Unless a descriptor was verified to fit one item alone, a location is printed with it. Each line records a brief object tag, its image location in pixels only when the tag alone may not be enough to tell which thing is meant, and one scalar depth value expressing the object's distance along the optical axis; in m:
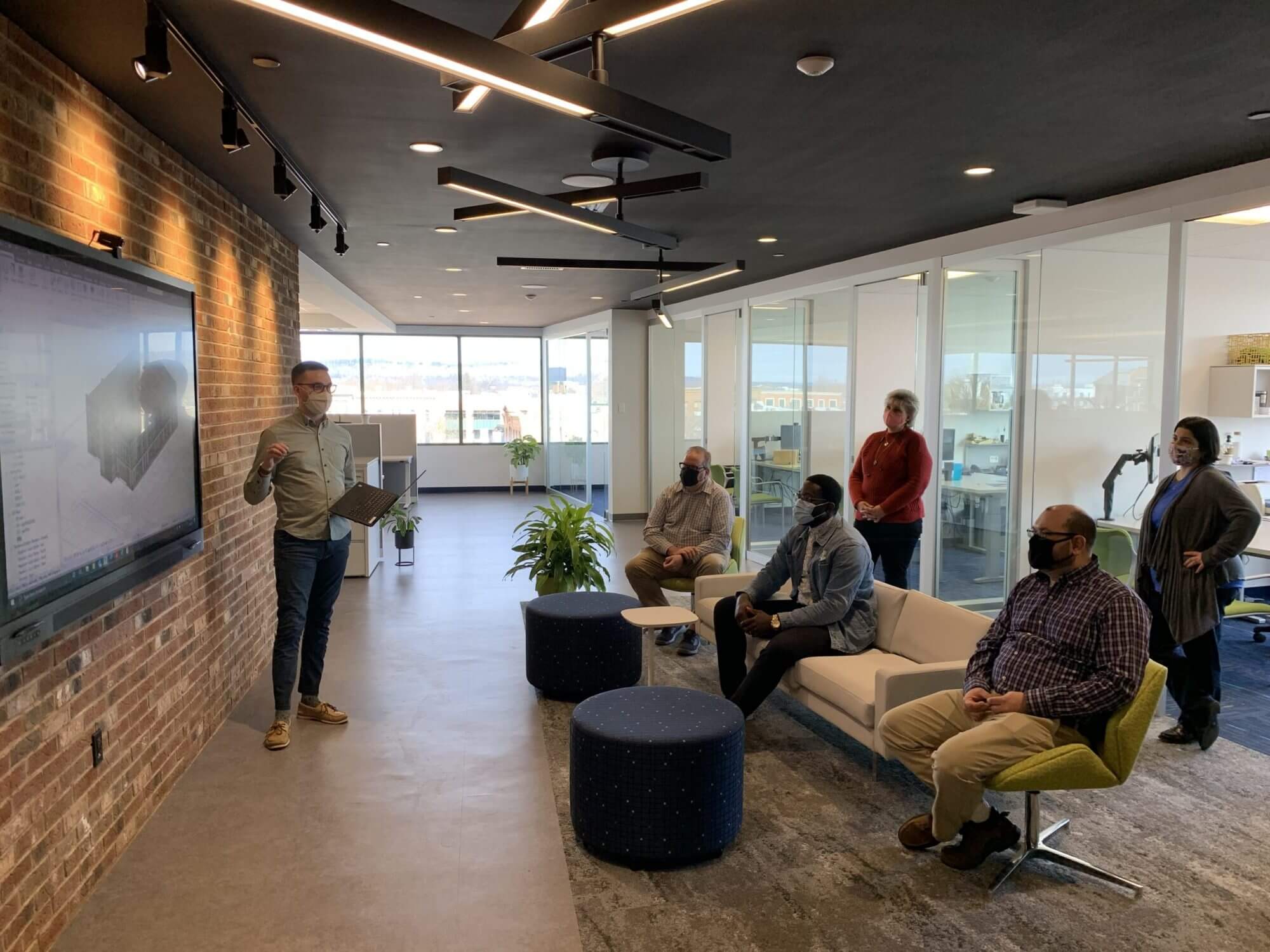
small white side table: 4.12
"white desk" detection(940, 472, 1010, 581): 6.05
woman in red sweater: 5.42
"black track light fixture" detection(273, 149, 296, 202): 3.75
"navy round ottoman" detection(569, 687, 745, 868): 2.97
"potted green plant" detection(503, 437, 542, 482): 14.63
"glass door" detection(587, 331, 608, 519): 12.14
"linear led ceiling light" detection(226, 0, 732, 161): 1.51
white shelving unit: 7.64
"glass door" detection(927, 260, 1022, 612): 5.93
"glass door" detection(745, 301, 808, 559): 8.21
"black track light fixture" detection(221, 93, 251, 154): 2.99
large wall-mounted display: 2.32
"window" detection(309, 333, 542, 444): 14.75
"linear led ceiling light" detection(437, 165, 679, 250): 3.31
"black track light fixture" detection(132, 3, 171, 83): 2.32
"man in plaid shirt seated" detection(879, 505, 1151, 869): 2.82
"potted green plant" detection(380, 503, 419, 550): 8.52
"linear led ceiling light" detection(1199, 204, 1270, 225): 4.39
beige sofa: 3.41
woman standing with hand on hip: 3.87
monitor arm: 4.95
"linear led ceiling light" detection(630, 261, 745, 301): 5.29
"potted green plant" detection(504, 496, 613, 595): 5.68
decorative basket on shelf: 7.62
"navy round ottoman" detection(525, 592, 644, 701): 4.59
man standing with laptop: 4.14
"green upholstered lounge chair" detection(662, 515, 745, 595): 6.11
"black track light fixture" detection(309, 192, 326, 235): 4.53
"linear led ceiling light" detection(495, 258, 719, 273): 5.22
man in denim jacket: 4.06
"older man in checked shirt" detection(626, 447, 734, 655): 5.65
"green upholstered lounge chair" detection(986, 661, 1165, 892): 2.78
